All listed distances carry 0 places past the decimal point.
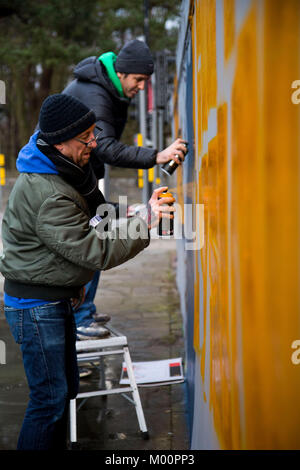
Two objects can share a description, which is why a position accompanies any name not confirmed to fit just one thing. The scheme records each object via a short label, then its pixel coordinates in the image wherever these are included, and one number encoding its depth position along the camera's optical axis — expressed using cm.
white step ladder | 349
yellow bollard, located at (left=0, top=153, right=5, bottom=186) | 1999
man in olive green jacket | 244
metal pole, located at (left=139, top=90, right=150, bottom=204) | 1591
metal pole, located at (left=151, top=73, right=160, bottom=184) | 1705
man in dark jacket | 361
